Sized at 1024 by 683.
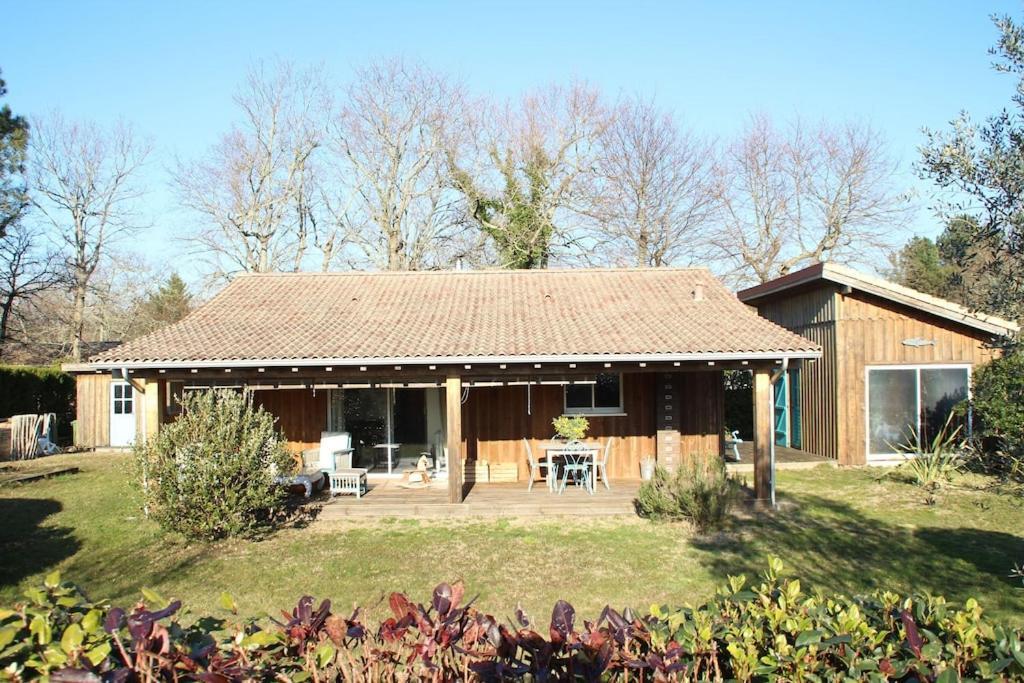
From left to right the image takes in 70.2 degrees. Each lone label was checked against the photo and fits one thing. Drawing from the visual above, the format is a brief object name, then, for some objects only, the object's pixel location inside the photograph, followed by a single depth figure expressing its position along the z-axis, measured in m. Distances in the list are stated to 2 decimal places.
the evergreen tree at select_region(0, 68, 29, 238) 19.14
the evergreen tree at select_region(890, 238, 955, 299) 33.31
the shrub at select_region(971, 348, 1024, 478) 12.52
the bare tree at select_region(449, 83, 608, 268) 28.88
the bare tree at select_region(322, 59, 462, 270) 31.23
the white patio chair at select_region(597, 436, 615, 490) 12.36
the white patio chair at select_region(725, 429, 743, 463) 16.04
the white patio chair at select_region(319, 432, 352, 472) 13.23
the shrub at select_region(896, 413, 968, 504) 12.35
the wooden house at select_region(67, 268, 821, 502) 11.09
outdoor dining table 12.00
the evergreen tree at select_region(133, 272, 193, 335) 35.47
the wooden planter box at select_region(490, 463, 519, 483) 13.47
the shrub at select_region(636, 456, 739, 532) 10.02
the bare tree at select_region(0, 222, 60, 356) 28.55
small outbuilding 15.56
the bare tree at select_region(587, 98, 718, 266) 31.05
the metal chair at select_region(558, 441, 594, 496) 12.02
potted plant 12.29
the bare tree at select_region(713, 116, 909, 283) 33.00
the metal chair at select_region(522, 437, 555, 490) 12.30
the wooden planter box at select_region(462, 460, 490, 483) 13.41
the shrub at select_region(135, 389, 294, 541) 9.60
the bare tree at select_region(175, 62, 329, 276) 31.25
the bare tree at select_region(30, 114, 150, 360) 30.76
